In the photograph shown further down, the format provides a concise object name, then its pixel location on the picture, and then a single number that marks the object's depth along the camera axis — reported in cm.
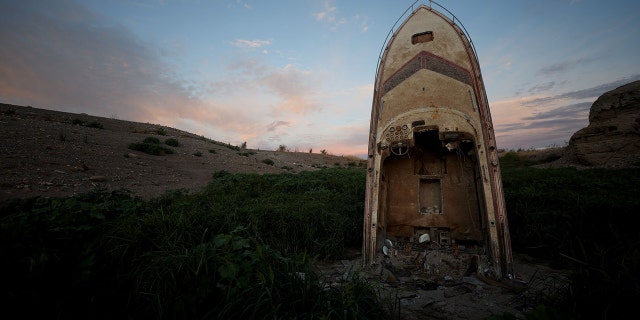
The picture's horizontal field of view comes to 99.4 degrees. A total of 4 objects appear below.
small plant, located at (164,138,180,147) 1203
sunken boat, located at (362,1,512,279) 376
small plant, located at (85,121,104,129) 1238
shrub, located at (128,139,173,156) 1008
